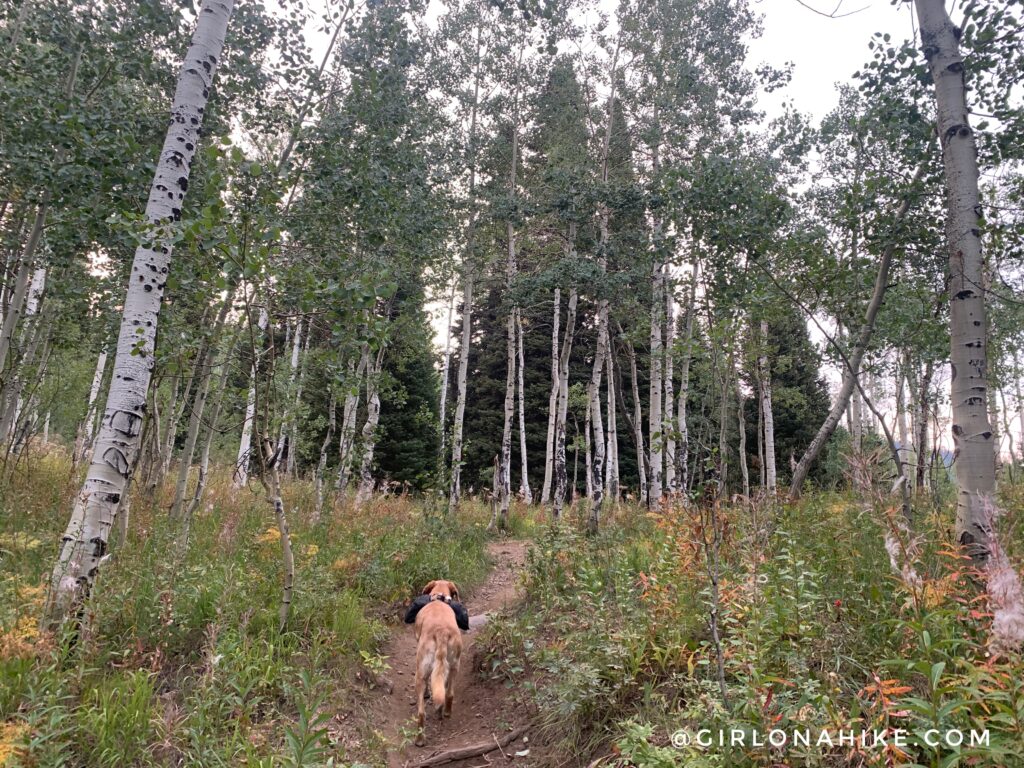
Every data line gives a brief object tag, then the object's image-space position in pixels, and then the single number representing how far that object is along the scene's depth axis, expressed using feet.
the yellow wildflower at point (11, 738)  8.09
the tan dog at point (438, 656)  14.99
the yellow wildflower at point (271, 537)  20.95
